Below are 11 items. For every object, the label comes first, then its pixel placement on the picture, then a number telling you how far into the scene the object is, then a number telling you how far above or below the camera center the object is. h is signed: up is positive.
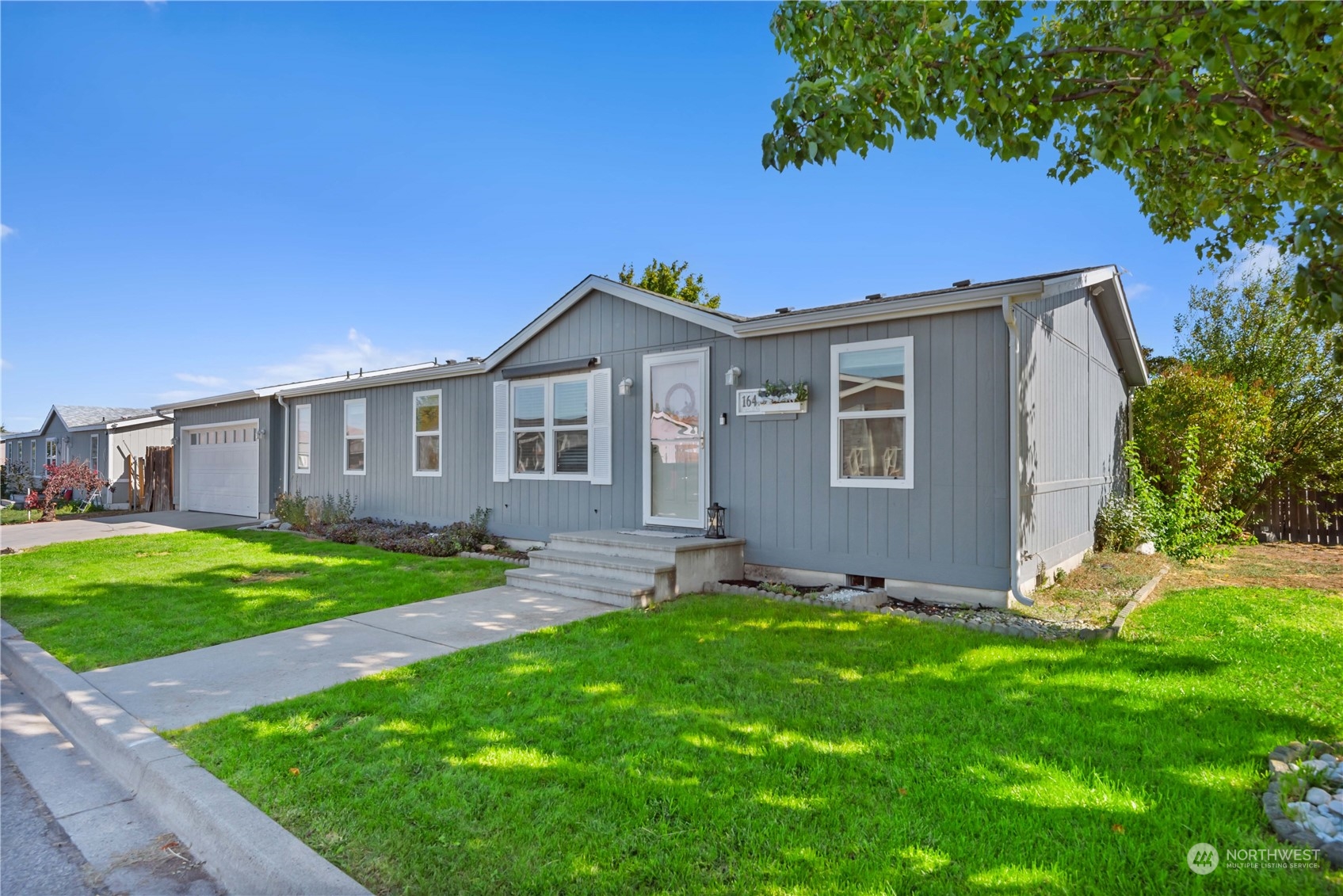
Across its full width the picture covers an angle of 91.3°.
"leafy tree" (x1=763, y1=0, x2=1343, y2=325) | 2.54 +1.74
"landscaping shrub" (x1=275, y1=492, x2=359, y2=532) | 12.05 -0.94
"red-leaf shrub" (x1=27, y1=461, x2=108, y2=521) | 16.36 -0.54
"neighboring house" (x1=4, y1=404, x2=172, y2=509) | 20.38 +0.80
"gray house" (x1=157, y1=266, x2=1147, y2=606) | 5.84 +0.34
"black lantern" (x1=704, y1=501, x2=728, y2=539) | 7.35 -0.67
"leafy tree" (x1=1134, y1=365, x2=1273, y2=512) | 10.19 +0.47
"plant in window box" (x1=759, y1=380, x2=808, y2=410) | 6.68 +0.71
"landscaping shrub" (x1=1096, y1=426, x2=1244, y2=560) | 7.66 -0.67
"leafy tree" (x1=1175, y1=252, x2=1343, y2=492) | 11.74 +1.95
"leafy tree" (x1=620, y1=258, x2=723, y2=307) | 20.80 +5.76
